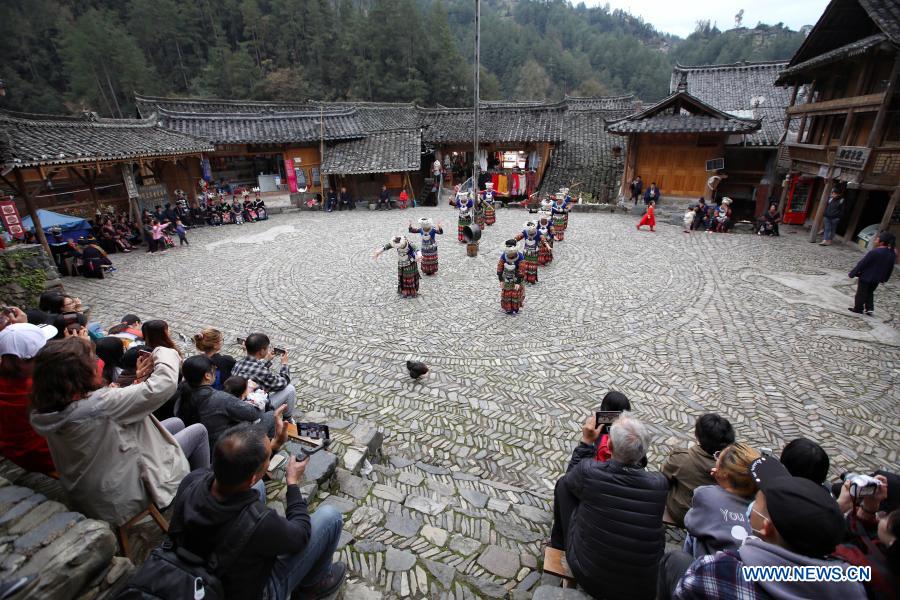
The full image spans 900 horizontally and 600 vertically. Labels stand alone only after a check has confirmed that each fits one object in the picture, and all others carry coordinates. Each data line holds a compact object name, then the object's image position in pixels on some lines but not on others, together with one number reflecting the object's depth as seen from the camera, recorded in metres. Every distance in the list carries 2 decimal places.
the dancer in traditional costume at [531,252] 10.93
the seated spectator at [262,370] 5.00
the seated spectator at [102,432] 2.79
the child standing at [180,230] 15.93
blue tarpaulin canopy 13.59
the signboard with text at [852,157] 12.05
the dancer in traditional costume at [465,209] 14.32
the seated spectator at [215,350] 4.92
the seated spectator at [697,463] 3.62
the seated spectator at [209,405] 3.99
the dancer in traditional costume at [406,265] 10.17
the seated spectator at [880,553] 2.27
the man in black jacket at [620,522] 2.91
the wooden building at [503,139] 23.50
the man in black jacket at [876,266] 8.25
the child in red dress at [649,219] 16.99
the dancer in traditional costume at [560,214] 14.81
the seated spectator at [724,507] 2.86
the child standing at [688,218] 16.59
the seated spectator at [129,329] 5.71
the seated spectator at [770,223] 15.70
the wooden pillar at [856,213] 13.86
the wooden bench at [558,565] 3.28
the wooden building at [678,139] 18.08
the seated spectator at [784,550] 1.93
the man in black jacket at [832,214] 13.86
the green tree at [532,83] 64.38
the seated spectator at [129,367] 4.06
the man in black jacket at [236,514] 2.35
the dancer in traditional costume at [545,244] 12.55
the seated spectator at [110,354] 4.62
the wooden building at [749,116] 19.38
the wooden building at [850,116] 11.65
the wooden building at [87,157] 11.79
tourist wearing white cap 3.48
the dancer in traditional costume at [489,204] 16.80
